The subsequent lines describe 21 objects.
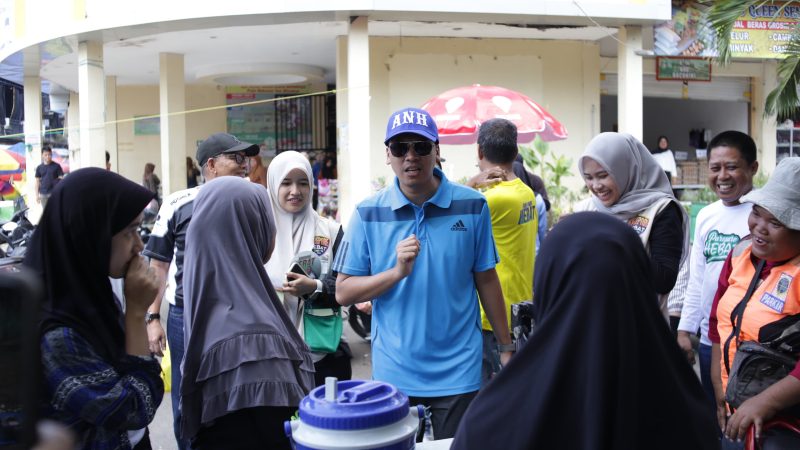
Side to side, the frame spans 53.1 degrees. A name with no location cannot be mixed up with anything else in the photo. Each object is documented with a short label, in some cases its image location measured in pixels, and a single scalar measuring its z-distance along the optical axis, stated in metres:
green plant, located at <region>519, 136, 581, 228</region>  11.68
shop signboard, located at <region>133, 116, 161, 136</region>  20.84
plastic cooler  2.20
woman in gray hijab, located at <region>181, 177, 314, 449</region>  3.01
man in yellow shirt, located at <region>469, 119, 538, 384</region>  4.30
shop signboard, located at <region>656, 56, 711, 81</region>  15.75
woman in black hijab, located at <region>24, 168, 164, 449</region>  2.31
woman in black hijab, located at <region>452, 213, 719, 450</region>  1.83
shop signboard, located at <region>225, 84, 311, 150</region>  20.08
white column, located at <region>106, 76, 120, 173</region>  14.53
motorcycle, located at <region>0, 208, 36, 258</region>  9.38
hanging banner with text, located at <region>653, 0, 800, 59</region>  13.09
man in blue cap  3.38
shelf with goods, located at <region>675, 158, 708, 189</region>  16.30
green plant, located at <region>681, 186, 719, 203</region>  11.62
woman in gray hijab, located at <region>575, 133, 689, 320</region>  3.44
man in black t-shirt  17.30
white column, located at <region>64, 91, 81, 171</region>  14.11
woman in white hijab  4.10
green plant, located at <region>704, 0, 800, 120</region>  6.04
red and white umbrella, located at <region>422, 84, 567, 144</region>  9.39
